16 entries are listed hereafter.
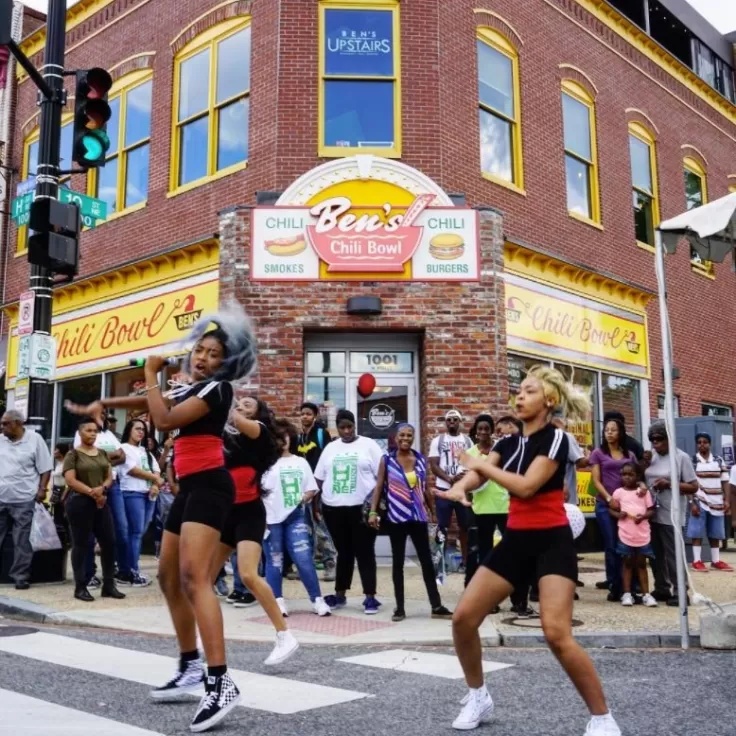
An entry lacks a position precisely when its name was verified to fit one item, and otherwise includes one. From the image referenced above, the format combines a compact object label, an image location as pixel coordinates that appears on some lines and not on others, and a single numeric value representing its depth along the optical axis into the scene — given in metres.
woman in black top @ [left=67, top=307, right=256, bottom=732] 4.03
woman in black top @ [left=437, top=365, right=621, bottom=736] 3.66
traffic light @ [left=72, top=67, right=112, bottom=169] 8.80
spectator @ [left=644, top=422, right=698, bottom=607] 8.30
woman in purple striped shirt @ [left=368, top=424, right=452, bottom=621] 7.39
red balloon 11.81
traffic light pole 8.82
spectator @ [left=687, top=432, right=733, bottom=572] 11.20
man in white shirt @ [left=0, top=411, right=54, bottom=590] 8.99
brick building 11.75
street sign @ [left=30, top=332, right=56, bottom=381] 8.62
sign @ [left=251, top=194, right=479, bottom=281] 11.70
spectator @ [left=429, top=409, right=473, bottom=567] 9.76
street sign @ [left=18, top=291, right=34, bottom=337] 8.80
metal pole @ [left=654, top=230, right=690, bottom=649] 6.29
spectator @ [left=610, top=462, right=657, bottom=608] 8.09
